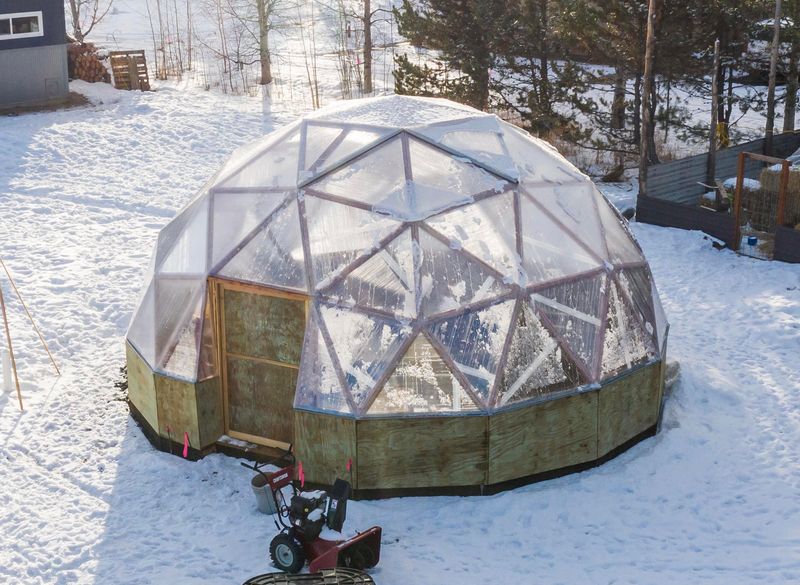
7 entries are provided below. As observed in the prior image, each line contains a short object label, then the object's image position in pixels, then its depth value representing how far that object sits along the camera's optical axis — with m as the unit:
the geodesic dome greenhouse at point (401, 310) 10.08
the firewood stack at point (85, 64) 28.19
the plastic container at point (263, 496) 9.73
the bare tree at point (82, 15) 34.54
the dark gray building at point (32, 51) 24.22
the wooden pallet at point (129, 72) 27.66
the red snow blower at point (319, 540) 8.75
